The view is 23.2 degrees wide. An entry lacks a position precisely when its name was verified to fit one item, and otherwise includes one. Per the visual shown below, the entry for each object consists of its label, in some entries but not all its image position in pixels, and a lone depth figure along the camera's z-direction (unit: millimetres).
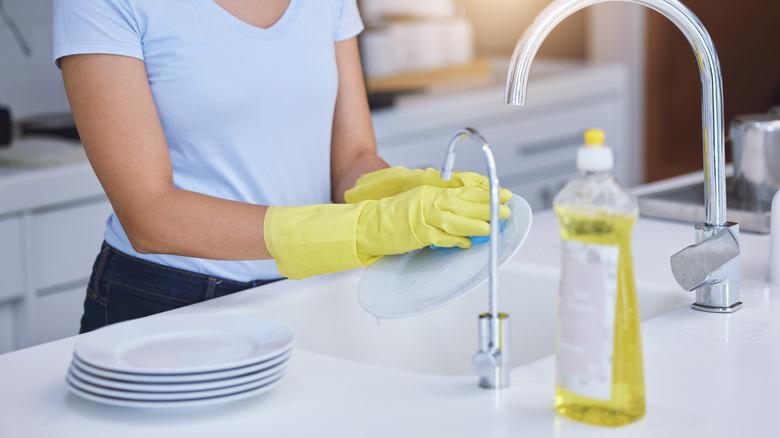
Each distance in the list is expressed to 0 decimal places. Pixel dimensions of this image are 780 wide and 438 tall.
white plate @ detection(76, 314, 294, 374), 1711
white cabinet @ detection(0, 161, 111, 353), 2950
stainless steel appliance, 2363
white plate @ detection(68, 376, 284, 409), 1691
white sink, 2074
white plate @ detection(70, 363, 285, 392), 1689
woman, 1960
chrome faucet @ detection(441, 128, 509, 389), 1700
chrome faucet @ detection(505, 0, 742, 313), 1894
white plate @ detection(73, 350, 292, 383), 1689
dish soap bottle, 1599
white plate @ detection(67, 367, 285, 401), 1690
